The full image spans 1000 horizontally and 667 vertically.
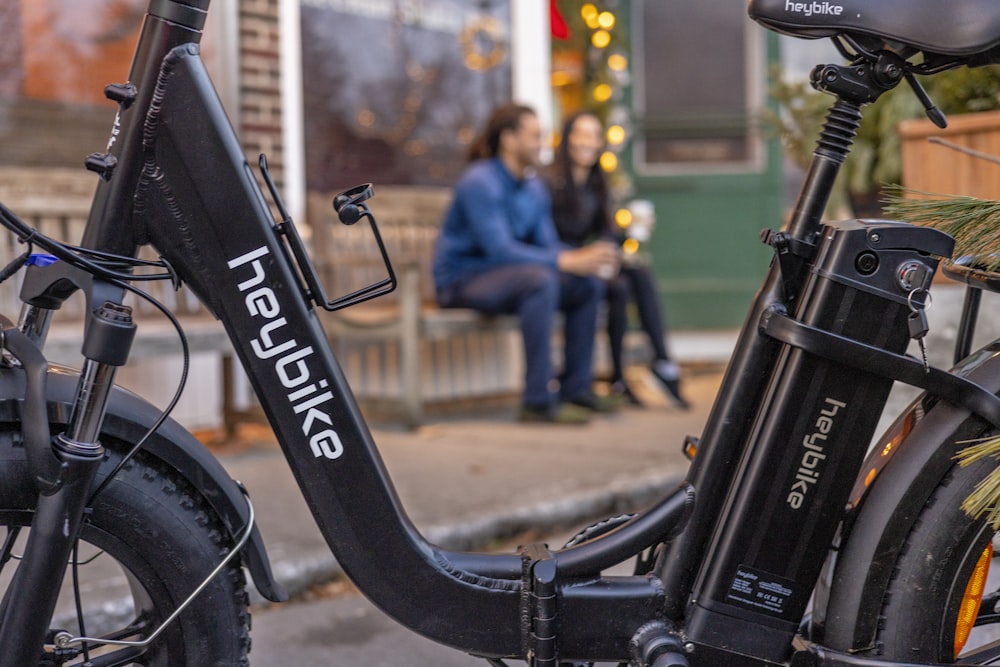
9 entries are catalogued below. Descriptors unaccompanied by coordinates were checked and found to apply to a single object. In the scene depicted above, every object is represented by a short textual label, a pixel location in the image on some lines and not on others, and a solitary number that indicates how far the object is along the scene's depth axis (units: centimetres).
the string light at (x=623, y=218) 694
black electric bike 159
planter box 303
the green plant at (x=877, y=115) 338
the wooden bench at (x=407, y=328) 521
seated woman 598
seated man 532
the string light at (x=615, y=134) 770
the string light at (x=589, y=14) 754
